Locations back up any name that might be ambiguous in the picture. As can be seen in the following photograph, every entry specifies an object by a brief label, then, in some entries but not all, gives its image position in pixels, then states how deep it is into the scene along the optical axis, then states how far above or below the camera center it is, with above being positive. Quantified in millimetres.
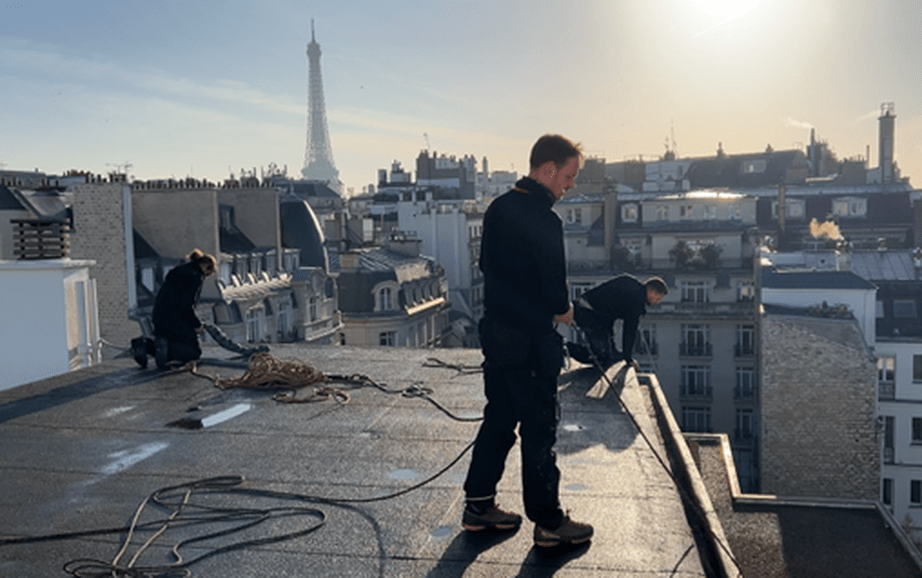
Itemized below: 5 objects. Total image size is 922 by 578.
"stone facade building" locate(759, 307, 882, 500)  29688 -6507
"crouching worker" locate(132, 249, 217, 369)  11227 -1196
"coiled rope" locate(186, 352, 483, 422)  9980 -1777
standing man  5395 -679
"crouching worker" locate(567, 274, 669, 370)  11195 -1203
